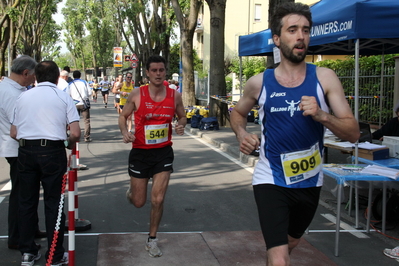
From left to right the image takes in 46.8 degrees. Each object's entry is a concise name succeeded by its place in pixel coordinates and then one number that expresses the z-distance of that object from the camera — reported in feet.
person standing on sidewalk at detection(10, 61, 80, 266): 13.74
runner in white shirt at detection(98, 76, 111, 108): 100.73
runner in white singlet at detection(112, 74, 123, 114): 58.08
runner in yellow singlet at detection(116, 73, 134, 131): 53.26
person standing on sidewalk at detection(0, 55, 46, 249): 15.02
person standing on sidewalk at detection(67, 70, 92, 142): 38.32
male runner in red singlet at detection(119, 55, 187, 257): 15.88
